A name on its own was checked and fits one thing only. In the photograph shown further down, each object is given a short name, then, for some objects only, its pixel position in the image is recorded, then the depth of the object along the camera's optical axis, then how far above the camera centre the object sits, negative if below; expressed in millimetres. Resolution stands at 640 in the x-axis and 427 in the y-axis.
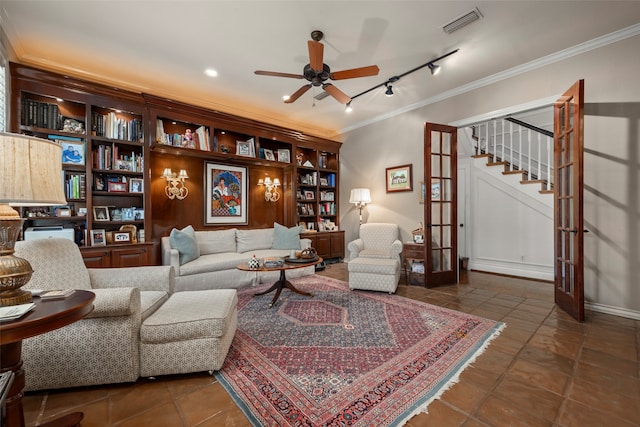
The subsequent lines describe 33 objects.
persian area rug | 1453 -1071
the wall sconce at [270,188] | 5121 +496
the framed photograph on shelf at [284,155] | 5113 +1130
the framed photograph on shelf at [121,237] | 3451 -297
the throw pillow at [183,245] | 3598 -427
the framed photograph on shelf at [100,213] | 3408 +18
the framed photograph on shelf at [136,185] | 3650 +405
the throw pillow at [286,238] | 4621 -438
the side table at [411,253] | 3899 -610
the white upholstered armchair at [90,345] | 1532 -773
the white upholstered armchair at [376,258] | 3422 -664
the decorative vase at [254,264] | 2990 -581
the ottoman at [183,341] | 1677 -825
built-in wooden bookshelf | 3125 +965
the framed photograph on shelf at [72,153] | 3188 +756
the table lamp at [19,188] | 1104 +117
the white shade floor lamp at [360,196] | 5055 +317
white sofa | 3527 -651
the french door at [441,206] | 3793 +91
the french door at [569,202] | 2533 +96
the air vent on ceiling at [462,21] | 2444 +1837
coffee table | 2986 -629
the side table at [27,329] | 991 -448
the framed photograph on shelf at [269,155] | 5000 +1122
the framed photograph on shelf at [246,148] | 4621 +1151
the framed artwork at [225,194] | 4520 +344
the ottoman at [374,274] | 3400 -817
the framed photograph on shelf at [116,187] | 3489 +366
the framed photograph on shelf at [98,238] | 3278 -294
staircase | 4582 +1218
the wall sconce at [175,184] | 4066 +467
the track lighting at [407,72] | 3149 +1831
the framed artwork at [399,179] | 4590 +601
